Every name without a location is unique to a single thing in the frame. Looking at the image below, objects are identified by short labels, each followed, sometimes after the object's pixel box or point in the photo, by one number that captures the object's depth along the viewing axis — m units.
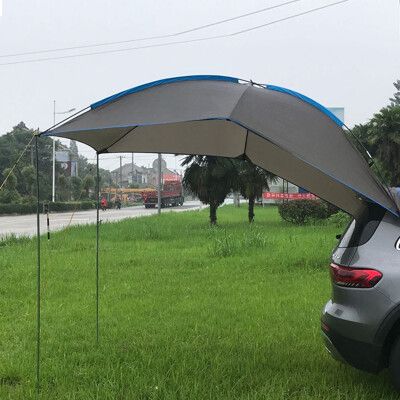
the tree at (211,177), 22.28
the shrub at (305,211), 22.64
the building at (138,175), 127.49
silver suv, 3.57
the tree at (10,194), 50.10
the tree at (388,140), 17.05
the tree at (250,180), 22.81
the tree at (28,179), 54.26
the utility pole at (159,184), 35.27
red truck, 61.48
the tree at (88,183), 64.32
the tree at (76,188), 70.56
